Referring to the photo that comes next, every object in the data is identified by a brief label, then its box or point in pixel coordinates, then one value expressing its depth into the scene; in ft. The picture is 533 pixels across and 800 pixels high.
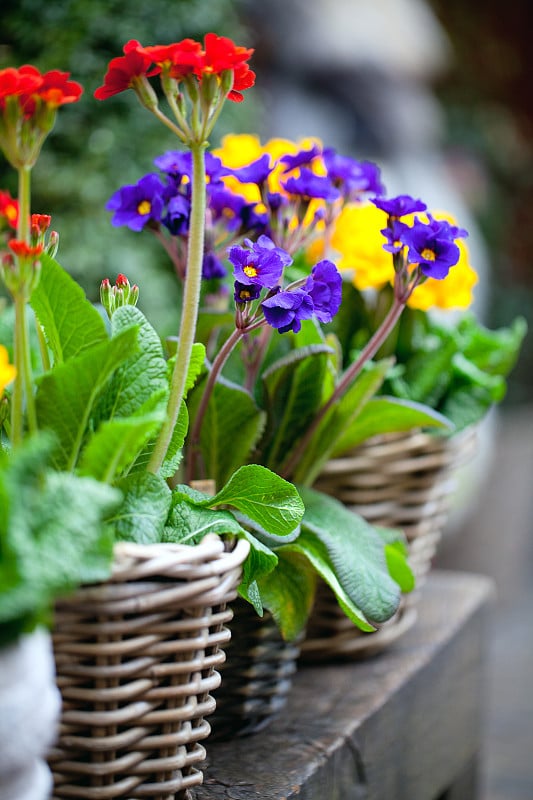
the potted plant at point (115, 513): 3.16
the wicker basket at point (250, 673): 3.83
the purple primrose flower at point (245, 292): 3.47
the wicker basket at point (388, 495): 4.23
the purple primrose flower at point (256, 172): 3.92
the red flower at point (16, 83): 3.17
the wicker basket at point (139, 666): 3.21
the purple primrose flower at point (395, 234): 3.73
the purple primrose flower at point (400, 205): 3.77
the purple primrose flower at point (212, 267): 4.07
